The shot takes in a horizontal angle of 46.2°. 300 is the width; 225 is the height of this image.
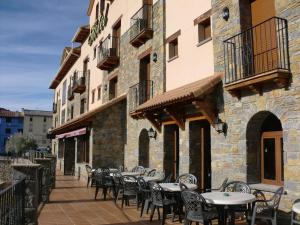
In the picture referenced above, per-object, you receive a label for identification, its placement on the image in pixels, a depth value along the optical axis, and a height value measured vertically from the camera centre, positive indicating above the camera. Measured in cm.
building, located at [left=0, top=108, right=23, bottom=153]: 8500 +420
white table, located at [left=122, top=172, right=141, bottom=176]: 1291 -118
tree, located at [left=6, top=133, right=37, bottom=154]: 6688 -54
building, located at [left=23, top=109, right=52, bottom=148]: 8469 +391
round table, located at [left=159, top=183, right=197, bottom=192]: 830 -110
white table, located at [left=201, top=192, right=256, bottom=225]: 630 -105
